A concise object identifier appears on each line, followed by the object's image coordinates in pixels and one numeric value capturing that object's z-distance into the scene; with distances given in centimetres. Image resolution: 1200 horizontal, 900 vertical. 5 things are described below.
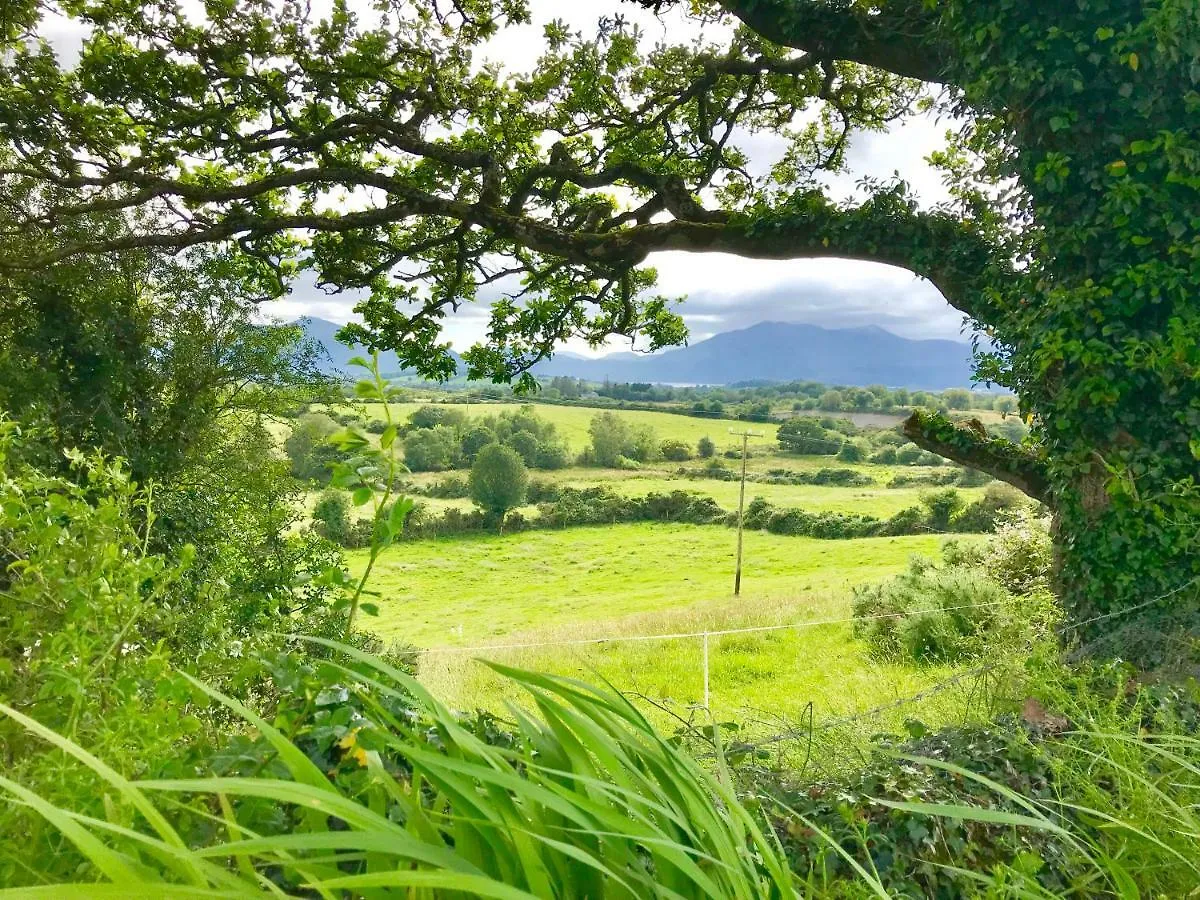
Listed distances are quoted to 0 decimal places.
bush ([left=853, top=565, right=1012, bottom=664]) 903
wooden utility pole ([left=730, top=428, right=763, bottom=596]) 3467
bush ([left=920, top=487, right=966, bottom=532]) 3912
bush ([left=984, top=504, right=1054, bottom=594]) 971
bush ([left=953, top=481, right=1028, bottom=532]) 3136
